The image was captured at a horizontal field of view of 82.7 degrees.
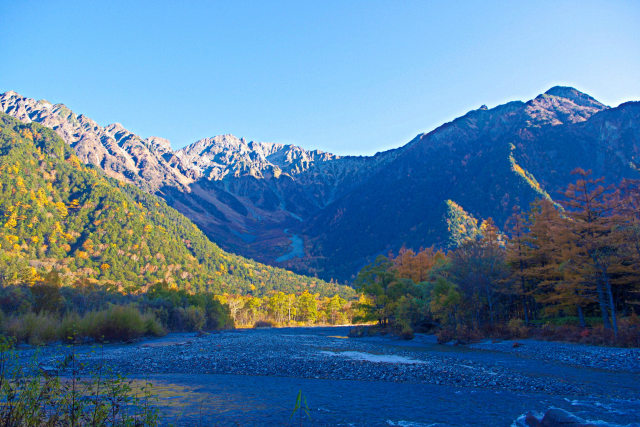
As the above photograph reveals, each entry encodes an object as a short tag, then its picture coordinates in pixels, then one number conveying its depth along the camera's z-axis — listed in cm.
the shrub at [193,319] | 6400
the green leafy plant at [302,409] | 1216
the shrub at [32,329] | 3175
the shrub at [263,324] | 9731
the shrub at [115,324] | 3625
